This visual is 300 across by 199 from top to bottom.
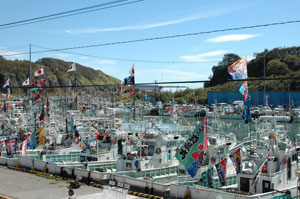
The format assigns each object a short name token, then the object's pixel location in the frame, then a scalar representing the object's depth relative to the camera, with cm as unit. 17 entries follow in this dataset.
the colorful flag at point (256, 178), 1495
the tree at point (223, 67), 13359
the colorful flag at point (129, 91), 2520
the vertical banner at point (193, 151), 1473
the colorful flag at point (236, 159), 1614
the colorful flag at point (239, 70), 1642
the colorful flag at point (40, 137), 2645
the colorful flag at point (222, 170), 1571
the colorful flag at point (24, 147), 2608
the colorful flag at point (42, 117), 2978
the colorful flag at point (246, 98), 1694
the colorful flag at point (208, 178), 1762
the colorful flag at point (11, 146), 2691
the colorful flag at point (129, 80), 2392
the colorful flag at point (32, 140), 2672
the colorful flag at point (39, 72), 2950
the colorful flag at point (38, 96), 2997
